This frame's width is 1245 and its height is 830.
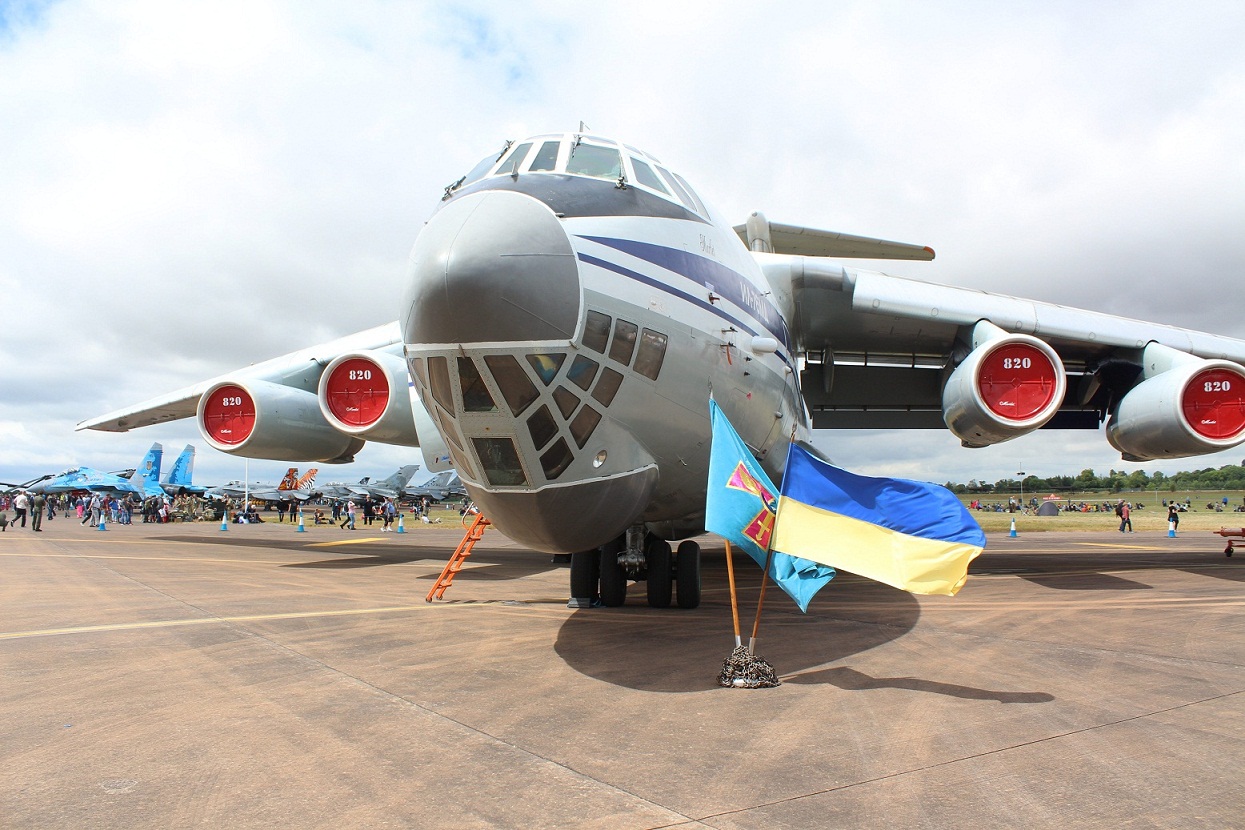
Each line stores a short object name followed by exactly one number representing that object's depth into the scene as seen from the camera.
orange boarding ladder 9.31
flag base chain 4.88
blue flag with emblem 4.88
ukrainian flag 4.79
